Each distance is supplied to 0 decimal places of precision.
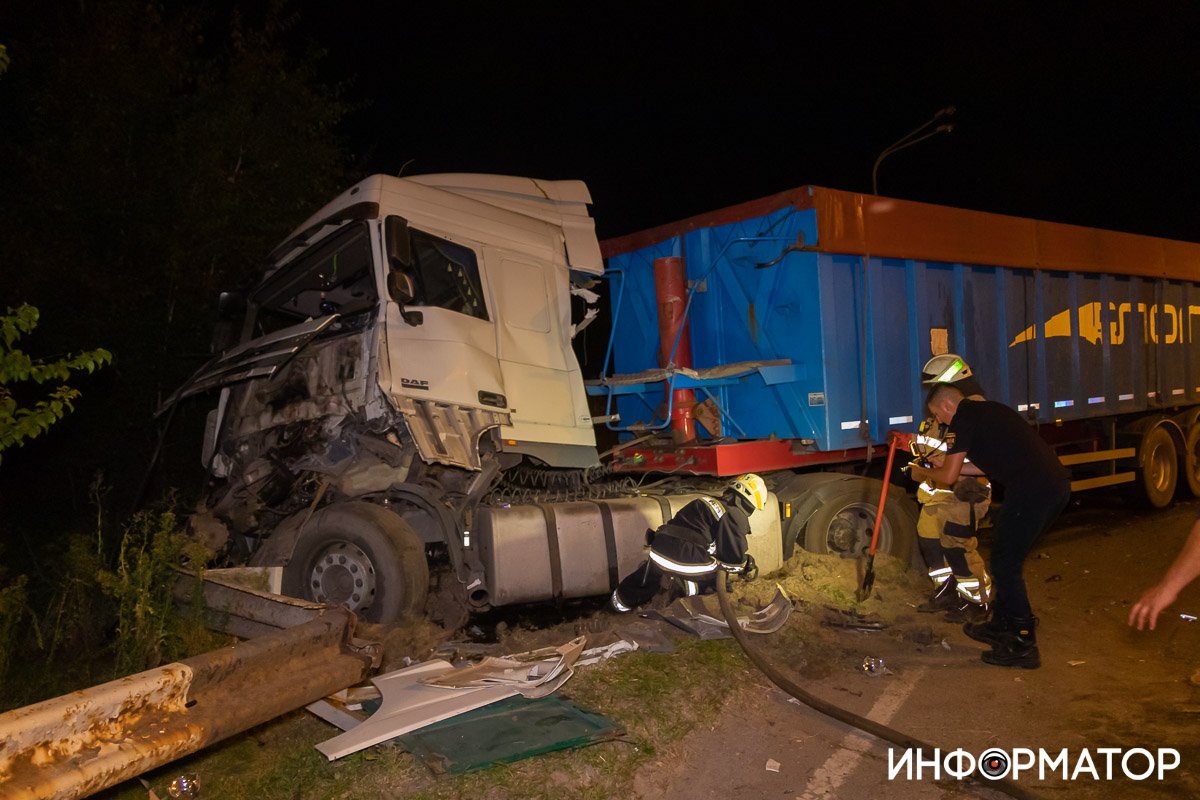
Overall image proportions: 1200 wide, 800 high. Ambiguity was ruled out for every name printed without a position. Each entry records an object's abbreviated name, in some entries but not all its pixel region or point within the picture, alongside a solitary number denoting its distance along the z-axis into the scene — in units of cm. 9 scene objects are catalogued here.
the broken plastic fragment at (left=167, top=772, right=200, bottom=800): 313
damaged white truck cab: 489
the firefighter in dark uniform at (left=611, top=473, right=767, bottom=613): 512
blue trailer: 593
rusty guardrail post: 210
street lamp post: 568
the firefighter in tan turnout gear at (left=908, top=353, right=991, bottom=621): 532
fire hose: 308
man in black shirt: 458
